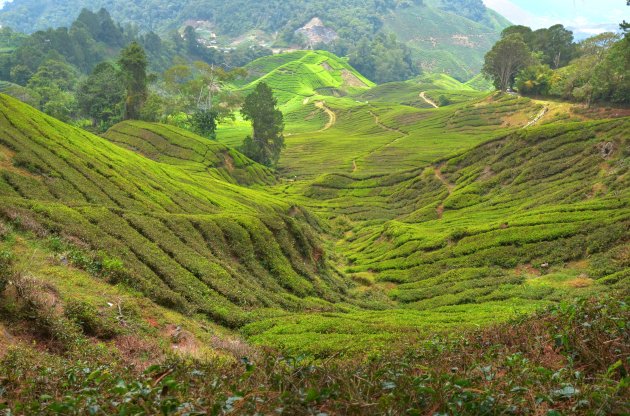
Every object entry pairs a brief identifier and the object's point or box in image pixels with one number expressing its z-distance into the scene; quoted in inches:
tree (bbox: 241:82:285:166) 3698.3
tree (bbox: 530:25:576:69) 4758.9
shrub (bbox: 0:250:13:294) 495.2
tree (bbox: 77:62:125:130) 3833.7
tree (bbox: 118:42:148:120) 3373.5
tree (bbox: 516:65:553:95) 4030.5
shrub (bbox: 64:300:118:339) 535.2
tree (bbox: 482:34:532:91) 4286.4
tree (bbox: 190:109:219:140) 3991.1
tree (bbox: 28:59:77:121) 3959.6
